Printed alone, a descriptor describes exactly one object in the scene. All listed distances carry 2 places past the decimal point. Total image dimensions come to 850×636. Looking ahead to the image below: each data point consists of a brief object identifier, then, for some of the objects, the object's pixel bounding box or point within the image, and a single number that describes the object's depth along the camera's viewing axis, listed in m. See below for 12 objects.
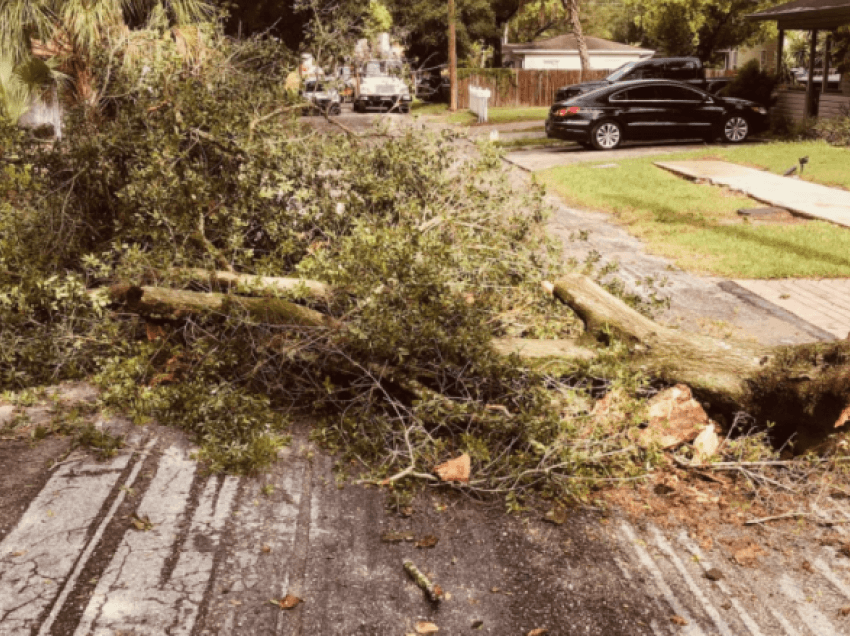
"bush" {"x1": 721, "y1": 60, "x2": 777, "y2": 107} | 24.15
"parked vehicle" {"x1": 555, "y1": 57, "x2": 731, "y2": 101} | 23.53
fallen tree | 4.82
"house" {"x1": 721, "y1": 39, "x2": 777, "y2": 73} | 50.41
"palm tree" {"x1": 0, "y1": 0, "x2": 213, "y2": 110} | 8.11
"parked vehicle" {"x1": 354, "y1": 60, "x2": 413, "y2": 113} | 35.56
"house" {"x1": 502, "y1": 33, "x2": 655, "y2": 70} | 52.22
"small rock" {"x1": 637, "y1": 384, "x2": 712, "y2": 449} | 4.88
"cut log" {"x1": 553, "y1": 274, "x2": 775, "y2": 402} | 5.07
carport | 20.88
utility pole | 37.19
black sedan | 20.27
